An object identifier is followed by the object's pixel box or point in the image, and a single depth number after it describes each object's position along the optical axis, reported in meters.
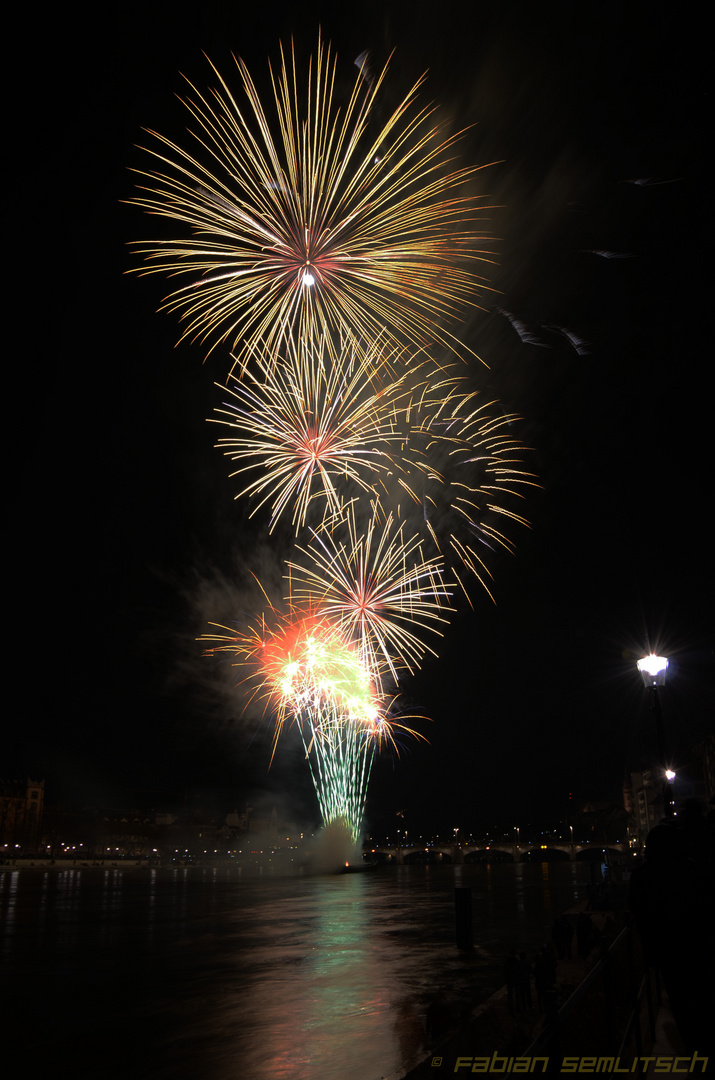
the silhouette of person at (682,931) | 4.29
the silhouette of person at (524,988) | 11.44
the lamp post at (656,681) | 12.72
